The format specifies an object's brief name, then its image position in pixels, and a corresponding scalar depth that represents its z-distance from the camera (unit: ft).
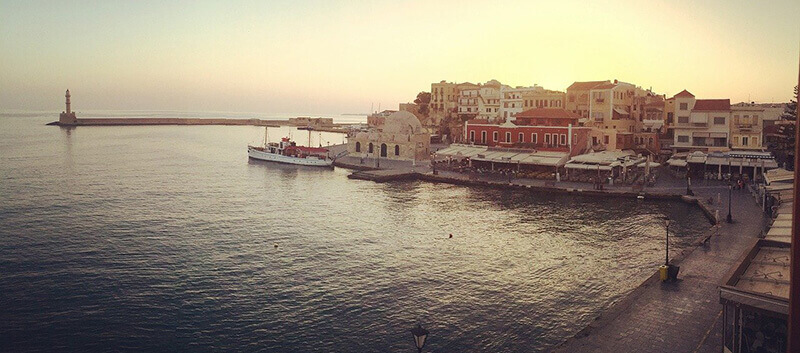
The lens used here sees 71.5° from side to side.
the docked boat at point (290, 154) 214.28
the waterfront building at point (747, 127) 171.42
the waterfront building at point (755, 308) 36.06
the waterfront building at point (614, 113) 198.59
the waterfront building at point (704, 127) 175.42
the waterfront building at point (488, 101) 293.39
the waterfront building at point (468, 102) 304.91
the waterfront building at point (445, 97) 329.11
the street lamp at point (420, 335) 34.45
